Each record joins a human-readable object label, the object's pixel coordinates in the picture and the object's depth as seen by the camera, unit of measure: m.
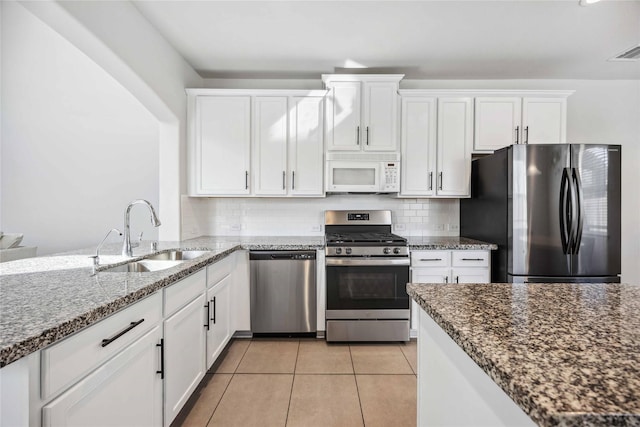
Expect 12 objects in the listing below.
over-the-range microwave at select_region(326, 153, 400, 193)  3.24
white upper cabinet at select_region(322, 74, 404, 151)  3.23
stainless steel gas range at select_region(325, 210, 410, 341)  2.94
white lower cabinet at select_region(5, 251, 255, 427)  0.88
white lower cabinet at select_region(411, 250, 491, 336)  3.00
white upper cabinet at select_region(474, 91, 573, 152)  3.25
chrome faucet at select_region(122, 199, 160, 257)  2.11
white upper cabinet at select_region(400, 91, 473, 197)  3.27
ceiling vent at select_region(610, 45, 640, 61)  2.53
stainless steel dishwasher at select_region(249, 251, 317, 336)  2.99
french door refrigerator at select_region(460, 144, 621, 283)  2.60
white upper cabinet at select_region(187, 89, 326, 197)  3.27
